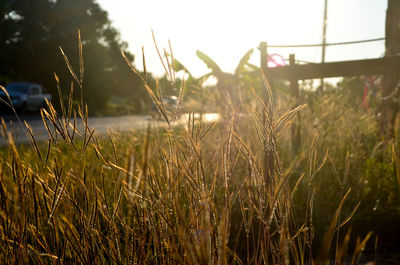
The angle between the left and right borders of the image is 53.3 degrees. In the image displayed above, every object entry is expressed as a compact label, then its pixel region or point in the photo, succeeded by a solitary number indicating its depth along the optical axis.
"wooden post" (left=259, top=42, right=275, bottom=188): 3.79
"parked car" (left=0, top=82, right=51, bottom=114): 16.00
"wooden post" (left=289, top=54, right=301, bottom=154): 3.99
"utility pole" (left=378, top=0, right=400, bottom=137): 4.70
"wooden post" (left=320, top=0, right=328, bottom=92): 18.53
